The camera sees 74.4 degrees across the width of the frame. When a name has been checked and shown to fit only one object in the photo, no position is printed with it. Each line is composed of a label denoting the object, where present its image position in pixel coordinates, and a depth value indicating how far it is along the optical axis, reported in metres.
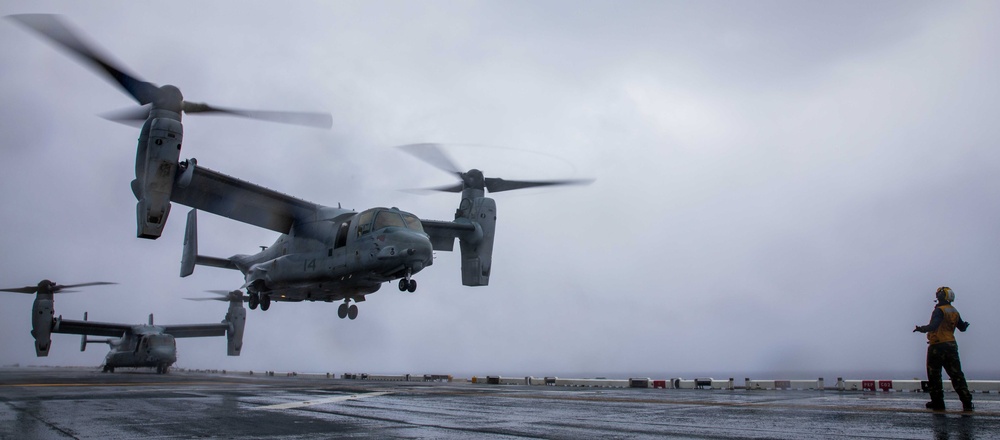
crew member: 10.78
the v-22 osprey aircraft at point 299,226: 23.14
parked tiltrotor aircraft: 53.47
